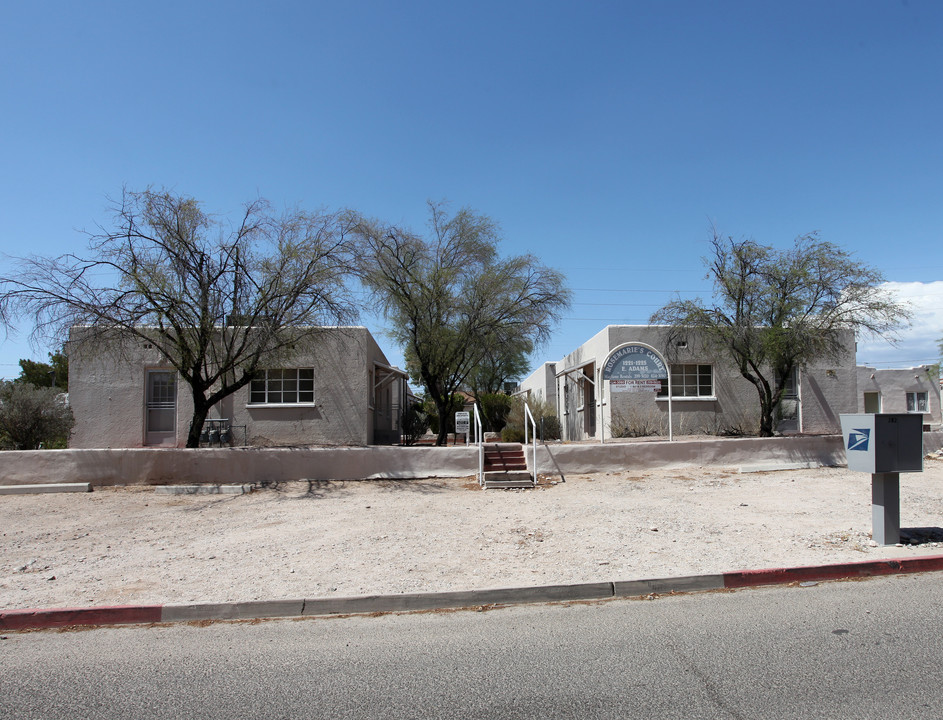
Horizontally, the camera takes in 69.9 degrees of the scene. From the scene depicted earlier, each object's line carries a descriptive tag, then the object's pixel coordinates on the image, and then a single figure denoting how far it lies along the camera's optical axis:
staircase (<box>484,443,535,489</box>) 12.59
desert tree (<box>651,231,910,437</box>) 15.27
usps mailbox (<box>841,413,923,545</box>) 7.16
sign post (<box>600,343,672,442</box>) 15.54
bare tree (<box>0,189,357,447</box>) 12.91
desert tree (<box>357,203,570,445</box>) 17.09
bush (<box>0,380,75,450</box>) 14.14
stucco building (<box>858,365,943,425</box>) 28.20
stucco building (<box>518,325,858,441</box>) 18.92
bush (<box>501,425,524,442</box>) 20.75
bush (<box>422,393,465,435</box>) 34.31
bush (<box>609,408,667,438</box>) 18.16
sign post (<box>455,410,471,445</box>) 17.66
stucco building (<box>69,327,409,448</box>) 18.22
